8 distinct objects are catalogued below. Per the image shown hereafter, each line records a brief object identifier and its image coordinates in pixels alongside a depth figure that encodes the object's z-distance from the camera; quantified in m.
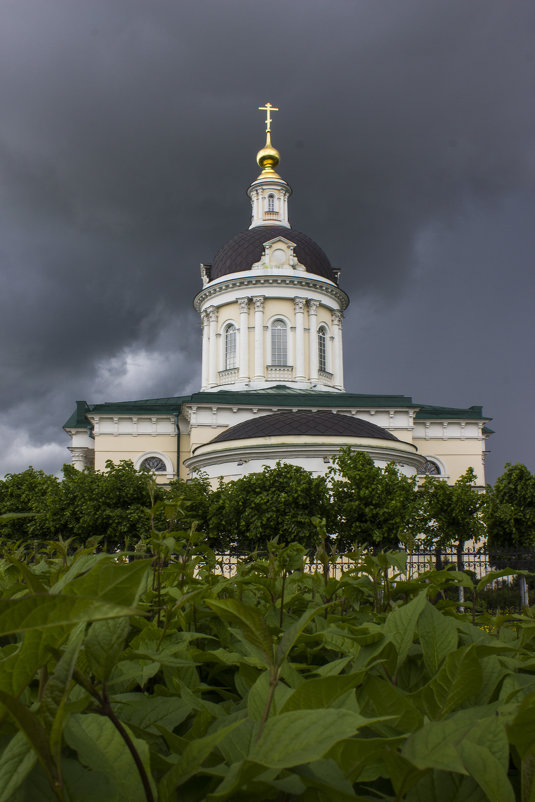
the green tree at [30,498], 21.70
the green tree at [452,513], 19.55
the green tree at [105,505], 20.78
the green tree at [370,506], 19.25
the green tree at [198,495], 20.34
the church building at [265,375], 32.16
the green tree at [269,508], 19.08
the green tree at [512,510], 19.84
